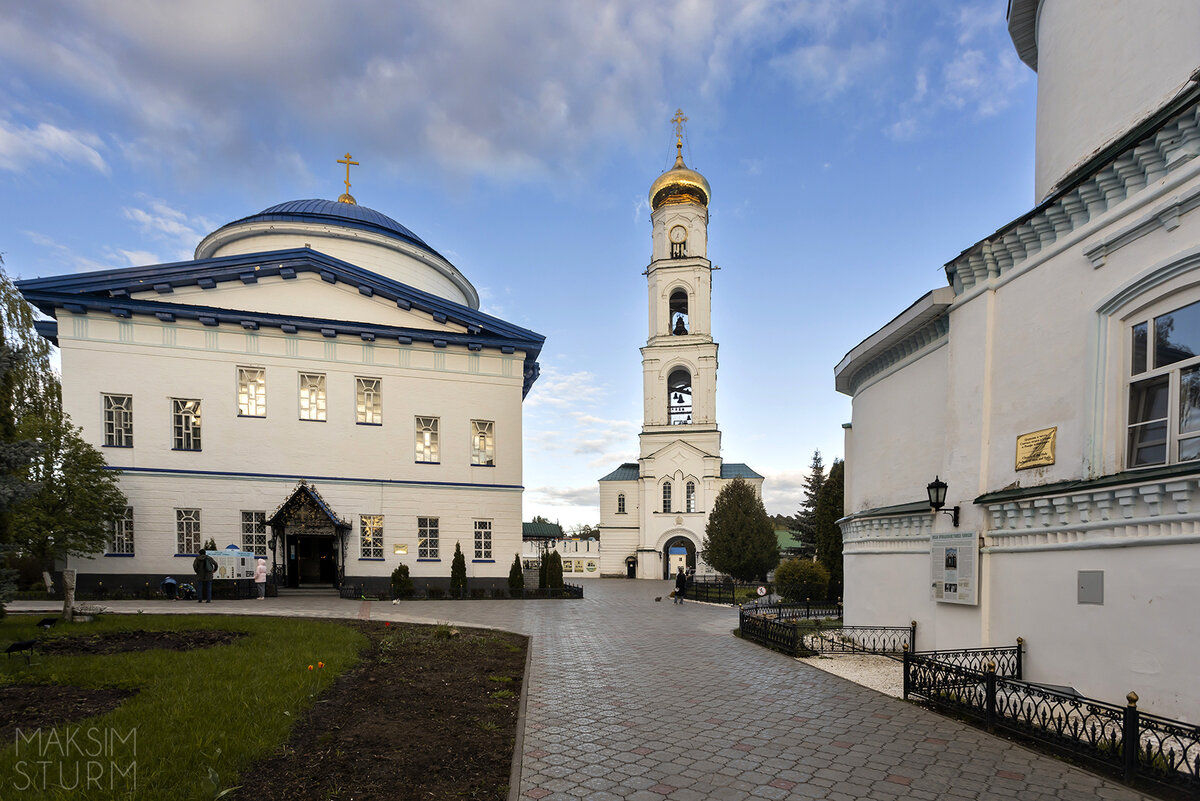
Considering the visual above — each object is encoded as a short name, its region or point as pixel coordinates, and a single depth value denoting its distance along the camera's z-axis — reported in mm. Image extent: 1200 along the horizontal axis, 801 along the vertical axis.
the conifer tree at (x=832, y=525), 24547
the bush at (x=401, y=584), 24297
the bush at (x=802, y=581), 24359
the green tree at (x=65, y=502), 18906
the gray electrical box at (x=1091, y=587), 7078
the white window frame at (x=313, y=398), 25312
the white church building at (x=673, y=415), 48969
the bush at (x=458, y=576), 25312
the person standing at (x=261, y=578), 22231
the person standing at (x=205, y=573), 20312
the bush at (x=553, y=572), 27609
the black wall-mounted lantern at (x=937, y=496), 10141
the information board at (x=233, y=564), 21797
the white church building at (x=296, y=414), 22969
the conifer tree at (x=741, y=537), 39406
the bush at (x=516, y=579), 26266
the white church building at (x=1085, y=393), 6512
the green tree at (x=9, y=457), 8852
